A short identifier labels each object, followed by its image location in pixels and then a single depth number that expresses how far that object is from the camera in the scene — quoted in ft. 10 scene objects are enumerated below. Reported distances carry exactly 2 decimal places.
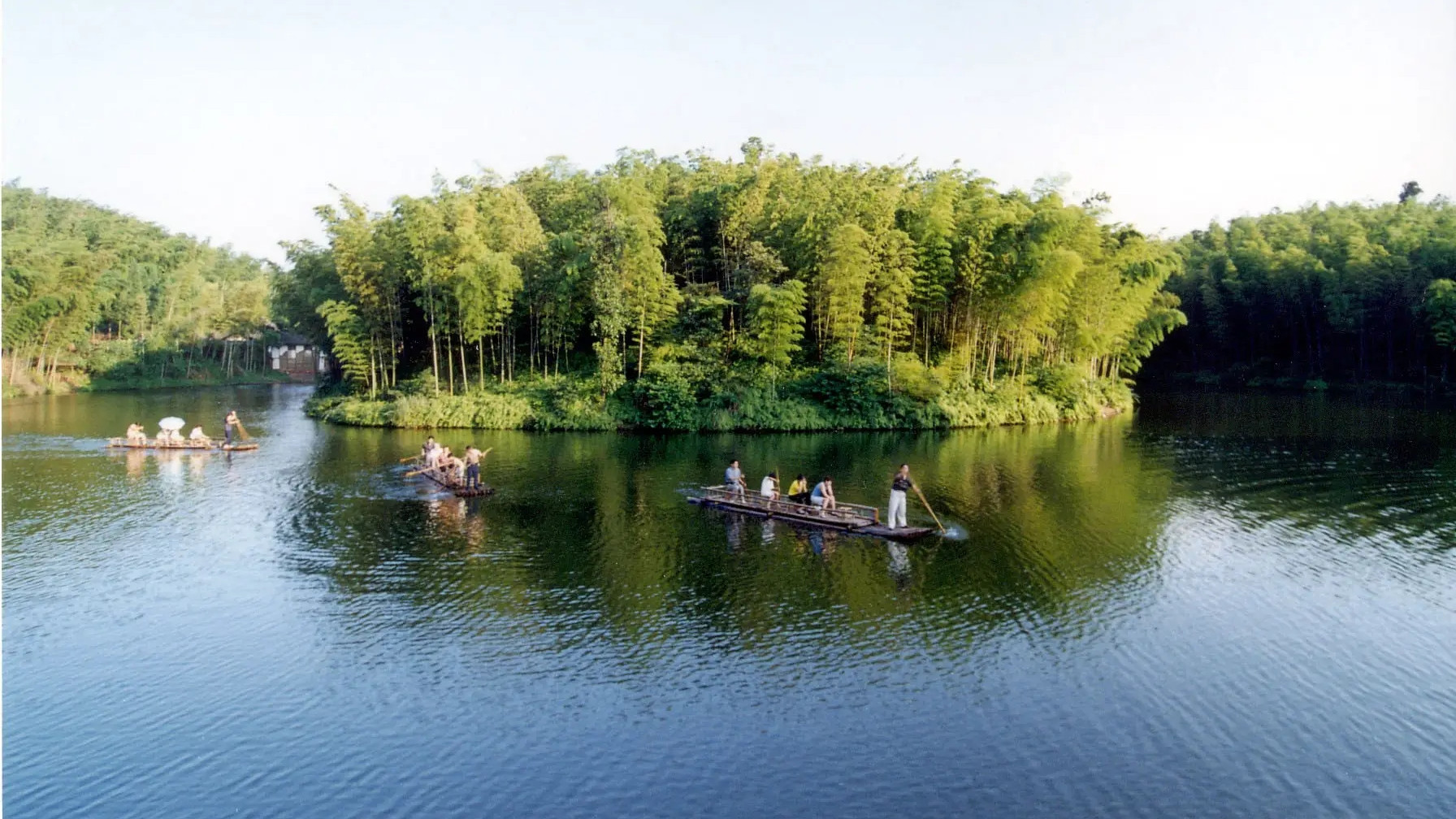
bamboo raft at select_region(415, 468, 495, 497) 91.50
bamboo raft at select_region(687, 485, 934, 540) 76.64
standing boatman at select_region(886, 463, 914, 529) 76.64
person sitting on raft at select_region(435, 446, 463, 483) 96.32
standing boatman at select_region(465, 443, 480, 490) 92.63
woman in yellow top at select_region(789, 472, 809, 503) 85.81
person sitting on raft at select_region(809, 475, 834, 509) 82.33
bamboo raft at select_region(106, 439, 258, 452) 119.96
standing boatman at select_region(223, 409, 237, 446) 122.01
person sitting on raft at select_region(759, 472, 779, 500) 85.87
